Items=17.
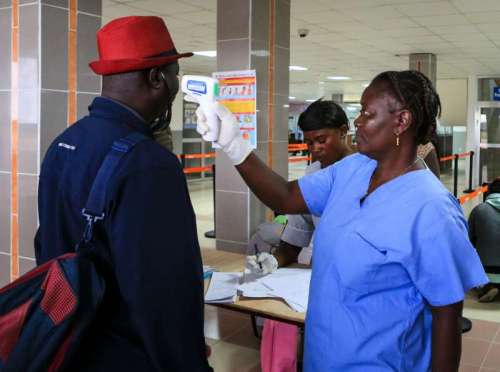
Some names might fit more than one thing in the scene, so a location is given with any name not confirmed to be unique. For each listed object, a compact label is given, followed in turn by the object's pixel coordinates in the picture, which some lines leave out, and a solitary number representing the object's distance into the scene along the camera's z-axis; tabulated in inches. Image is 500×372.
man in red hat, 40.0
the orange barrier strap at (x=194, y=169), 378.2
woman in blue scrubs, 50.3
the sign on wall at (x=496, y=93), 510.2
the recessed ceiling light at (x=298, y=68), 501.7
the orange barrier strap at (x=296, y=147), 612.3
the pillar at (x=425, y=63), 410.0
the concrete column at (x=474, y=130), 521.0
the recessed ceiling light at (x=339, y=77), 589.3
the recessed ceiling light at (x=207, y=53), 402.7
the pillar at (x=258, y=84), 203.8
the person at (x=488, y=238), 179.5
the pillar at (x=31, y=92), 126.5
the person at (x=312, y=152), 98.0
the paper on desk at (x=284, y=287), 82.2
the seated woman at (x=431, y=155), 113.3
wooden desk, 77.4
